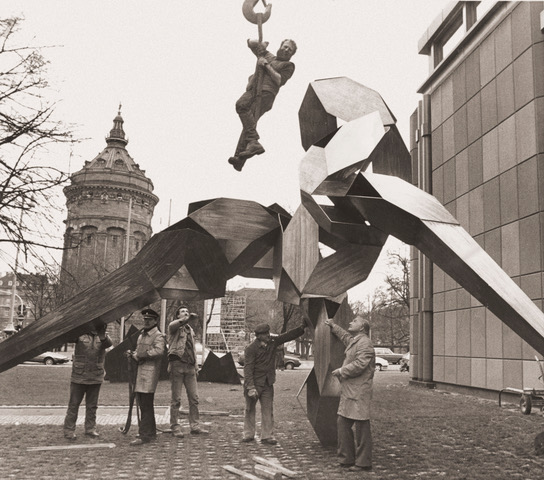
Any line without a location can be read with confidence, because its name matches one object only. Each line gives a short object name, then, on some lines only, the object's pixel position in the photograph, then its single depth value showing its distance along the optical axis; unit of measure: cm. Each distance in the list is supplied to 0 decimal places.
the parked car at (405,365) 3522
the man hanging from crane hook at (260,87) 769
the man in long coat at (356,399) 640
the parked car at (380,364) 3682
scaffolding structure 3575
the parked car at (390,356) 4615
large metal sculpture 570
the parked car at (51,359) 3453
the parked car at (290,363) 3369
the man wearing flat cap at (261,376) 798
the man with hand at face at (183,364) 877
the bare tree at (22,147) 962
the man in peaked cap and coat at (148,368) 782
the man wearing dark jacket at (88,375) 823
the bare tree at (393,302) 4272
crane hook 770
